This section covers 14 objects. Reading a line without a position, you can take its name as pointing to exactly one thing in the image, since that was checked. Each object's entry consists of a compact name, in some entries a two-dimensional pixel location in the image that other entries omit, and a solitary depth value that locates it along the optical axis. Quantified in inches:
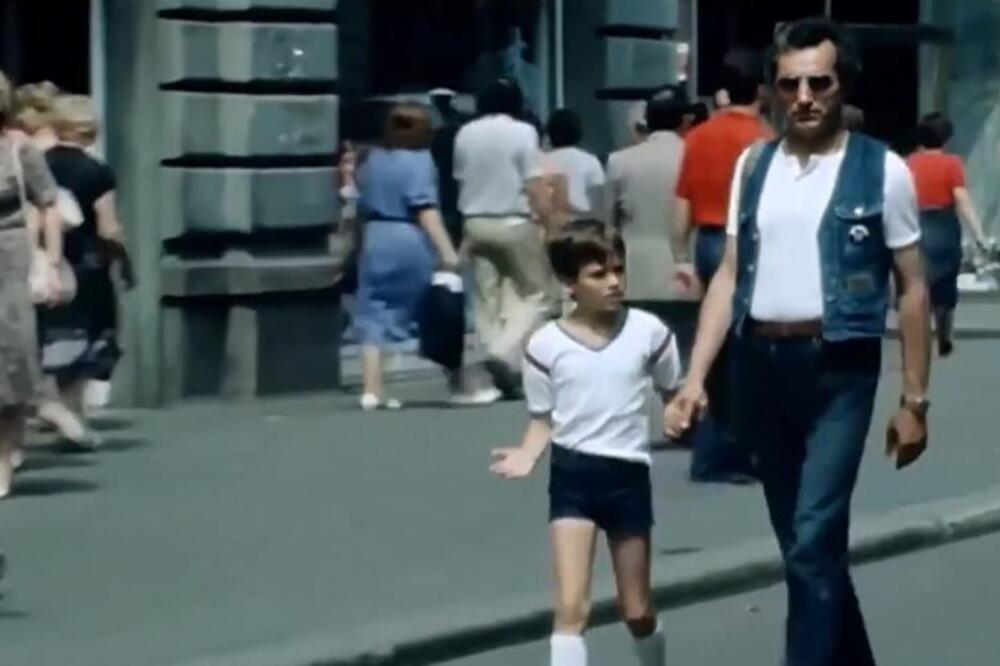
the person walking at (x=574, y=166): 712.4
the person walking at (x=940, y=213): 853.8
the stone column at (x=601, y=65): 825.5
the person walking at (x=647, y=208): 609.6
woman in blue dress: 683.4
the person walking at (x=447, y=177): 785.6
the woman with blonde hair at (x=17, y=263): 502.6
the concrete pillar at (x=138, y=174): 680.4
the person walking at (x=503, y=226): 703.1
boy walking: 332.8
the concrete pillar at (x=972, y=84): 1248.2
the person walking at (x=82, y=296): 586.2
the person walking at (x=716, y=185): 553.9
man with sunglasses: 324.2
